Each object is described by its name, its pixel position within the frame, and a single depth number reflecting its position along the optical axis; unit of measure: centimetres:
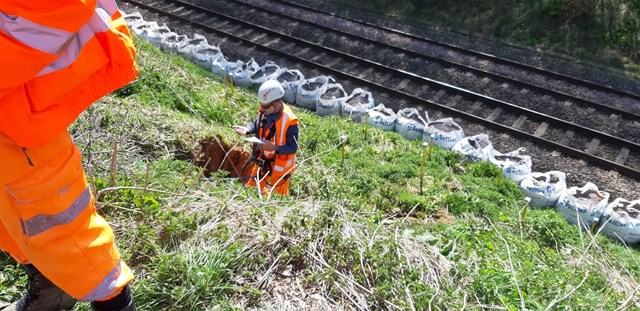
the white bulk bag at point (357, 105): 978
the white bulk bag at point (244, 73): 1099
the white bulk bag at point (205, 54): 1164
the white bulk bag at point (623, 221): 731
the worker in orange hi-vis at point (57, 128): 208
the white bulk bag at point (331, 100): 1001
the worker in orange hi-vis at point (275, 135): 565
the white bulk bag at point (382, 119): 952
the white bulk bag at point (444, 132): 896
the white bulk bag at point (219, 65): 1134
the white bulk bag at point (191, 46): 1191
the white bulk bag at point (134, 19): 1289
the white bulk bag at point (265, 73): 1092
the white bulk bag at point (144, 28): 1229
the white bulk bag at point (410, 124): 933
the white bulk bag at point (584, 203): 764
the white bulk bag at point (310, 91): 1038
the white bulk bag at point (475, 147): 859
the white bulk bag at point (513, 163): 823
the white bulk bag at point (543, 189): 788
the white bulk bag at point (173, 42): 1205
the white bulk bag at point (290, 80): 1059
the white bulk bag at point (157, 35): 1219
